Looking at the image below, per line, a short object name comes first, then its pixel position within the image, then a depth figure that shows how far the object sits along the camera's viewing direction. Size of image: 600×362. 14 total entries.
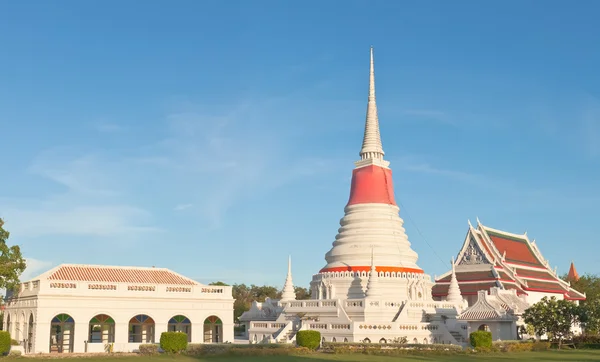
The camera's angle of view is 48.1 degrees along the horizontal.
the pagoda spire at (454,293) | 60.38
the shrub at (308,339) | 42.44
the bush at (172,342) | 38.06
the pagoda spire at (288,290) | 61.18
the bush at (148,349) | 39.28
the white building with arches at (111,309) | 43.03
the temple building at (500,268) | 68.38
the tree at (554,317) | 50.41
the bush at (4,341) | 37.81
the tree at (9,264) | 45.25
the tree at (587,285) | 86.98
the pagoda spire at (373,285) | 52.38
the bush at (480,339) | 44.25
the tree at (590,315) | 50.19
